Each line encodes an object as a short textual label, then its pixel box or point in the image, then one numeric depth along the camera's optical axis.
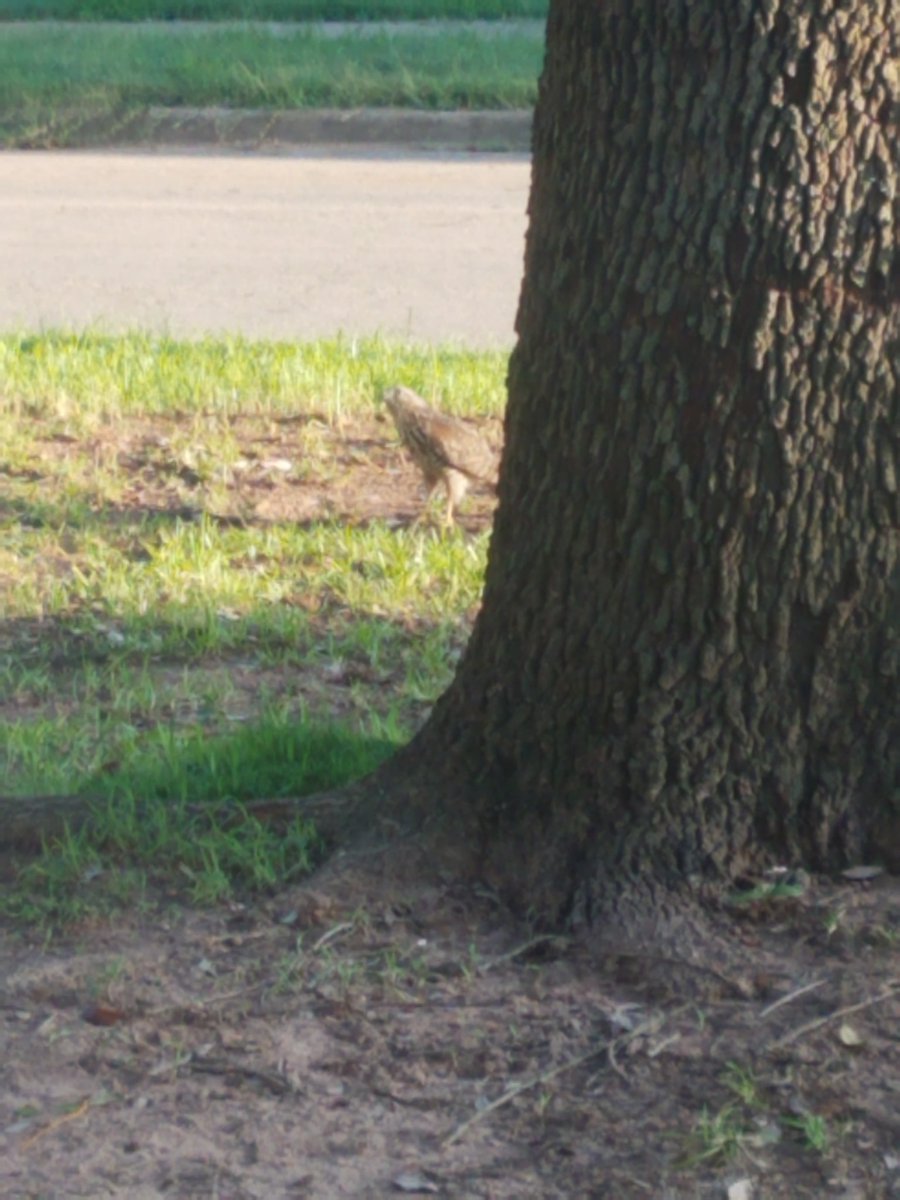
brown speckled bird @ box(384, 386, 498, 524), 13.01
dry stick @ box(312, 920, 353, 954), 7.06
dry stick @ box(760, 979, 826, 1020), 6.45
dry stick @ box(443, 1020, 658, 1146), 6.10
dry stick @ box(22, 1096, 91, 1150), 6.13
